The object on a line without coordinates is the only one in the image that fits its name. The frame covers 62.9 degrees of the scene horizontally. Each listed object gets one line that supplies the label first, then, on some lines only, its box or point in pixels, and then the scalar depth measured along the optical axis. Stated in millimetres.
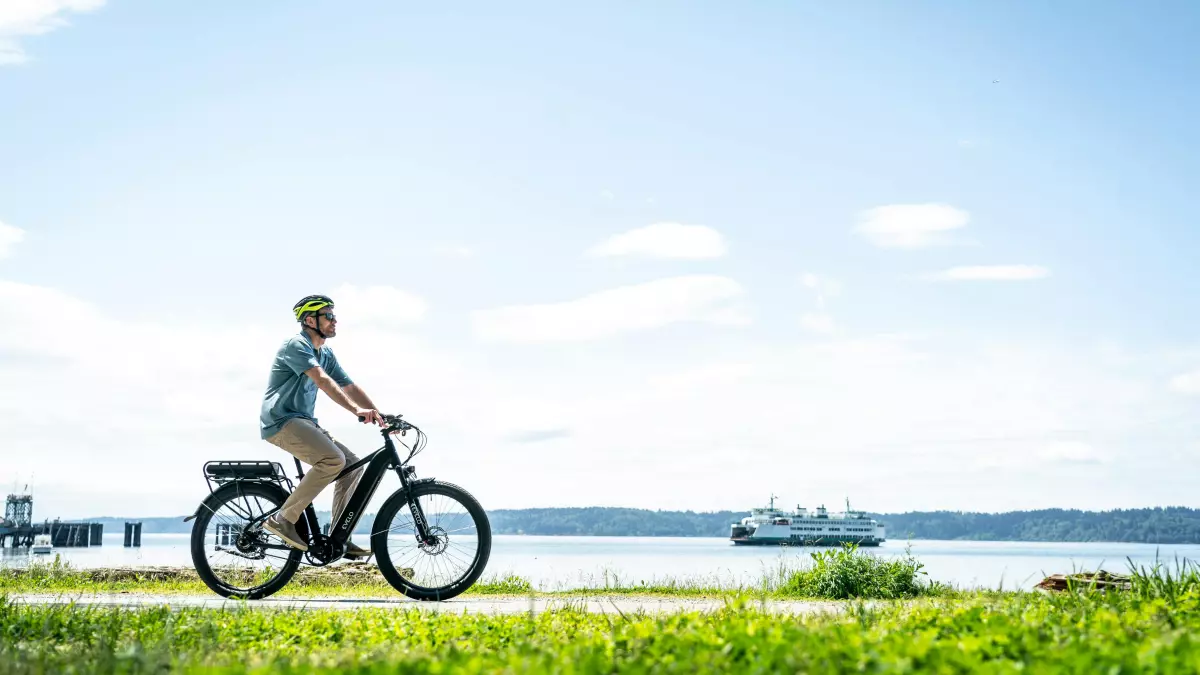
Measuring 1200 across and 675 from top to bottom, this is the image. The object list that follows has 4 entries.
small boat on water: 101512
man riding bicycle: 7770
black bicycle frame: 7906
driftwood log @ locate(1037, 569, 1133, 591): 6827
